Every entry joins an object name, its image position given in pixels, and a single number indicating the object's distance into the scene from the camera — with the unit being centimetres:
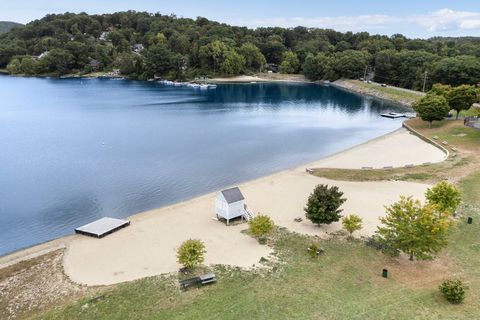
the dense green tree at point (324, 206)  2845
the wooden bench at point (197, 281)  2145
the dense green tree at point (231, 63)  14375
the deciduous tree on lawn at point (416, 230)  2248
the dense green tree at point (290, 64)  15175
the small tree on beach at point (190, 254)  2270
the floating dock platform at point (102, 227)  2909
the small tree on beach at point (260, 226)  2669
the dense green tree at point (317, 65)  13945
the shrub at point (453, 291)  1911
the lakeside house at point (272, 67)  16112
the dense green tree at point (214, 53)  14462
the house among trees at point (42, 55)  16256
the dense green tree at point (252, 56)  15088
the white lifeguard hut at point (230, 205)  3011
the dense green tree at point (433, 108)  6206
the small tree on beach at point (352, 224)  2728
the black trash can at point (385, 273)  2207
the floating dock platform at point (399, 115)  8088
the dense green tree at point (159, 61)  14462
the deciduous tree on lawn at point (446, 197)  2878
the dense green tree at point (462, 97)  6322
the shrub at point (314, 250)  2476
